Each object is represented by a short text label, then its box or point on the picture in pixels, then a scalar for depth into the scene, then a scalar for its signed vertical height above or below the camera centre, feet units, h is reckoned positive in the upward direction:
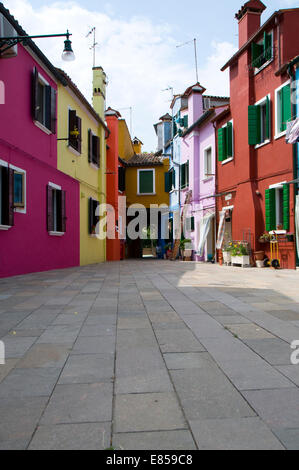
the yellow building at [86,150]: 46.47 +12.09
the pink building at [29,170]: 31.45 +6.72
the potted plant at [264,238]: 44.39 +0.64
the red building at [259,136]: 41.83 +12.45
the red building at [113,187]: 70.59 +10.14
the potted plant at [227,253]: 51.74 -1.14
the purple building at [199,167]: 61.67 +12.65
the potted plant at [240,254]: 47.32 -1.18
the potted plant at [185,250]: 69.05 -0.95
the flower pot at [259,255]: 45.73 -1.23
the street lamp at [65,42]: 26.55 +13.28
